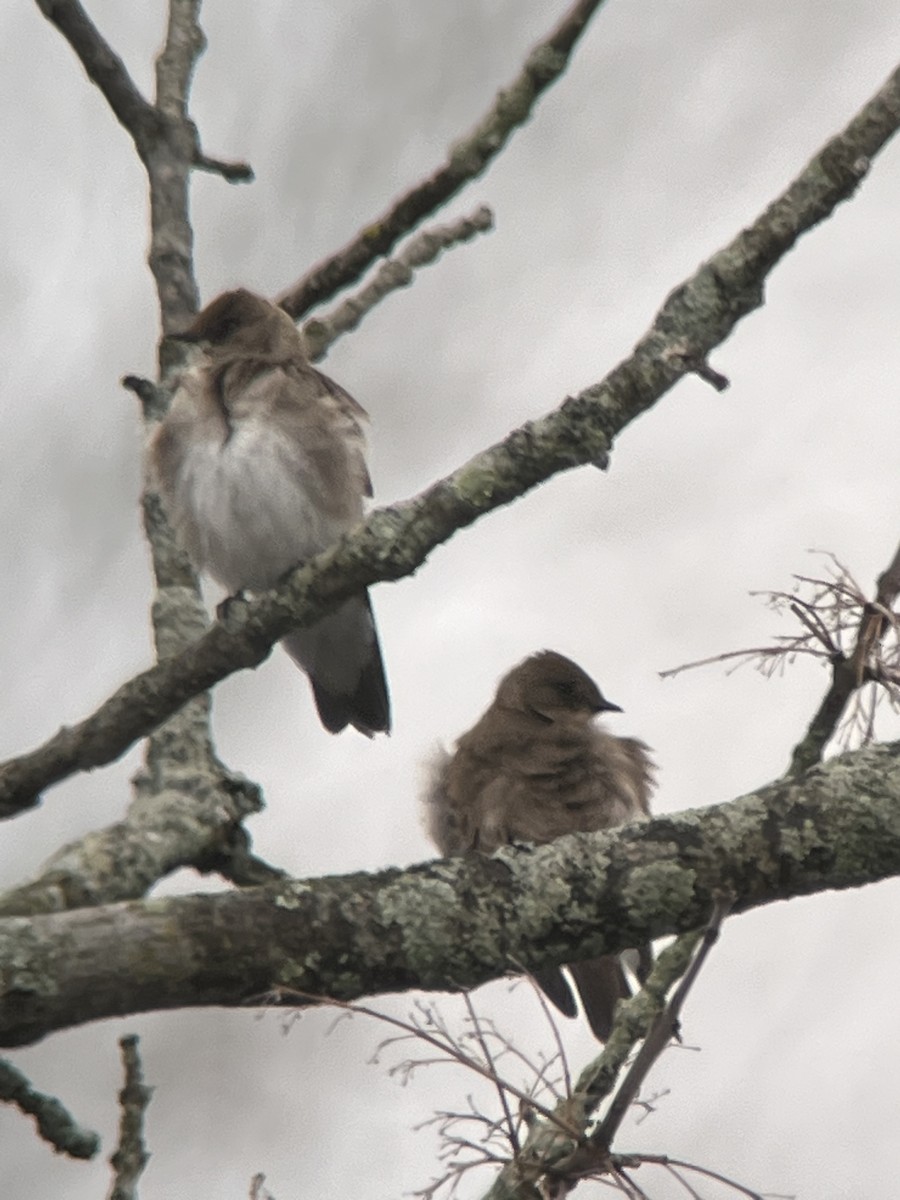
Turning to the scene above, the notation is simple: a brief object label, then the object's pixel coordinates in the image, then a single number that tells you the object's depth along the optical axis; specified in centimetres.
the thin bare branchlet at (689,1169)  479
